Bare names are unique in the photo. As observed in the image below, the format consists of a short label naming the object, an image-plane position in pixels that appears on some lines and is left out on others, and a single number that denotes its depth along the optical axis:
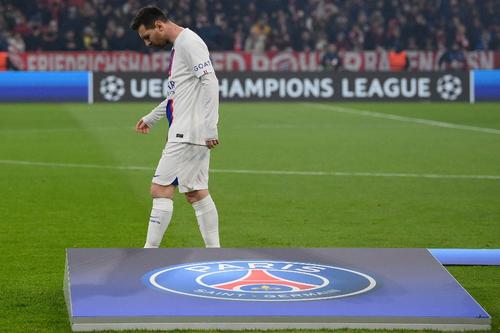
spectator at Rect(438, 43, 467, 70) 71.31
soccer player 16.08
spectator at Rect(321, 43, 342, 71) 69.12
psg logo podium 12.63
